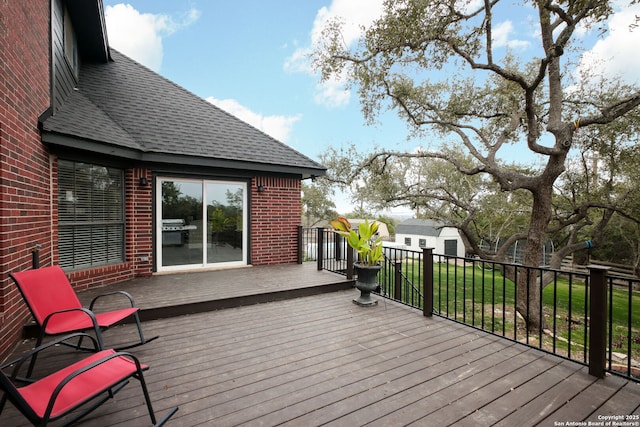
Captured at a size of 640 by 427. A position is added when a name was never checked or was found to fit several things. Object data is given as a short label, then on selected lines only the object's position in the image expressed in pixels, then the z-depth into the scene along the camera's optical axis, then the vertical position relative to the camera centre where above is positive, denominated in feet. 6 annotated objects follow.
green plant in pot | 14.88 -2.28
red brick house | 10.61 +2.38
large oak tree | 22.90 +13.14
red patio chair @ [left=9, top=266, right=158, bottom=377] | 8.24 -2.87
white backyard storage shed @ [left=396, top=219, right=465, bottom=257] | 85.92 -7.84
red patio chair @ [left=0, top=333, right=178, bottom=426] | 4.80 -3.42
